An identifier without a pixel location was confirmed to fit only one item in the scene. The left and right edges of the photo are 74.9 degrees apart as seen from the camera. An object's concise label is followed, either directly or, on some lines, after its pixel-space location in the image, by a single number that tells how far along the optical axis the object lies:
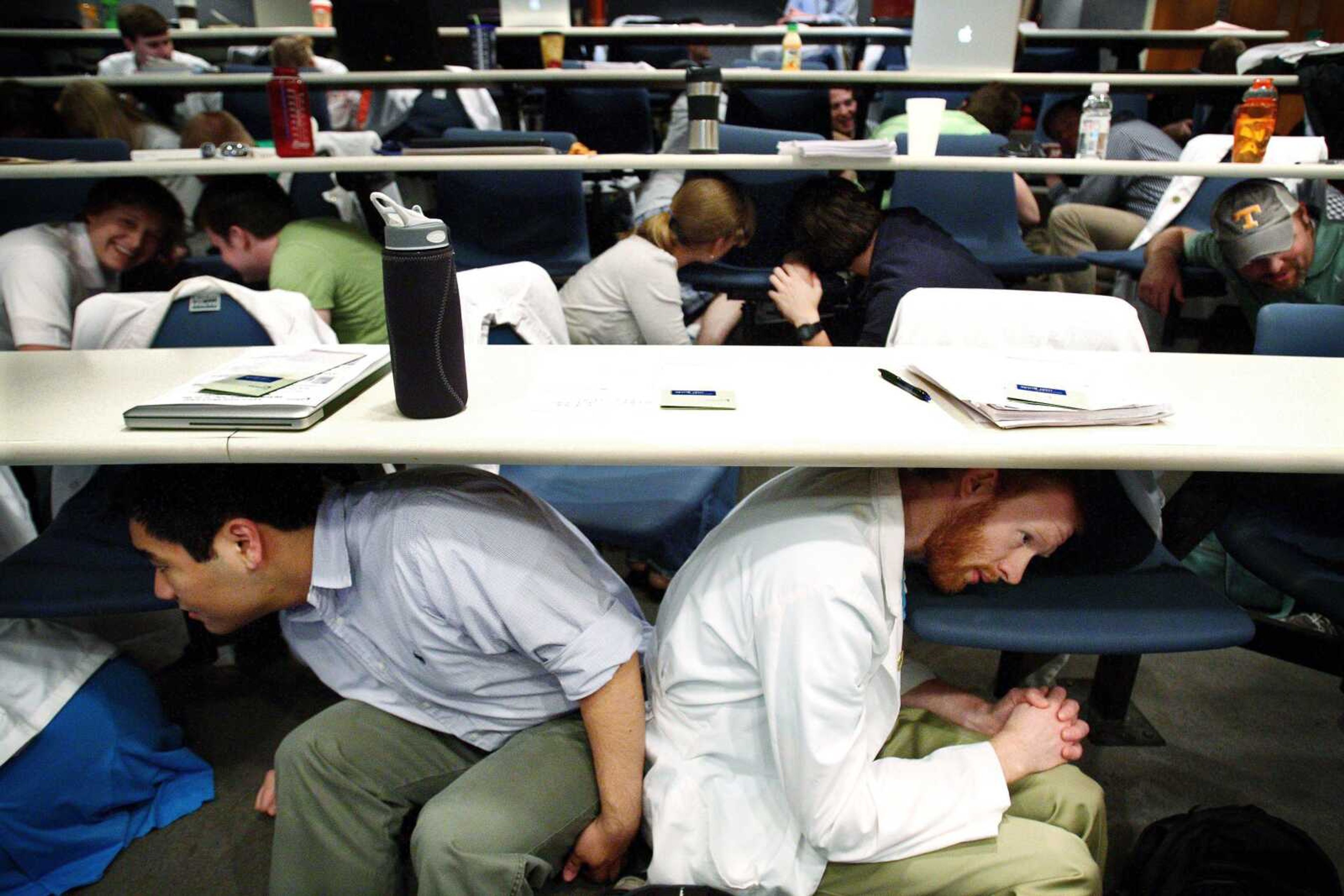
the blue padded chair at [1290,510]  1.52
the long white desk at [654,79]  3.17
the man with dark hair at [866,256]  2.21
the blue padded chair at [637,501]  1.59
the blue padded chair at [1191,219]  3.13
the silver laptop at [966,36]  3.11
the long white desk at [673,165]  2.28
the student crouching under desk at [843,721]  1.00
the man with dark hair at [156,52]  3.90
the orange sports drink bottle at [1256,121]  2.46
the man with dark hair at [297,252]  2.28
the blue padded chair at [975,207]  3.01
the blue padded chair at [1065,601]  1.25
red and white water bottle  2.45
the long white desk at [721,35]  4.20
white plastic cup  2.42
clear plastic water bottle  2.74
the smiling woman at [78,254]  2.10
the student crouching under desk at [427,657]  1.08
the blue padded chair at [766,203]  3.00
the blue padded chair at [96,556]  1.44
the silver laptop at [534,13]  3.89
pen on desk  1.14
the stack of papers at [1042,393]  1.03
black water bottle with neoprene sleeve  0.96
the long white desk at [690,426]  0.97
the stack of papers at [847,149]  2.33
